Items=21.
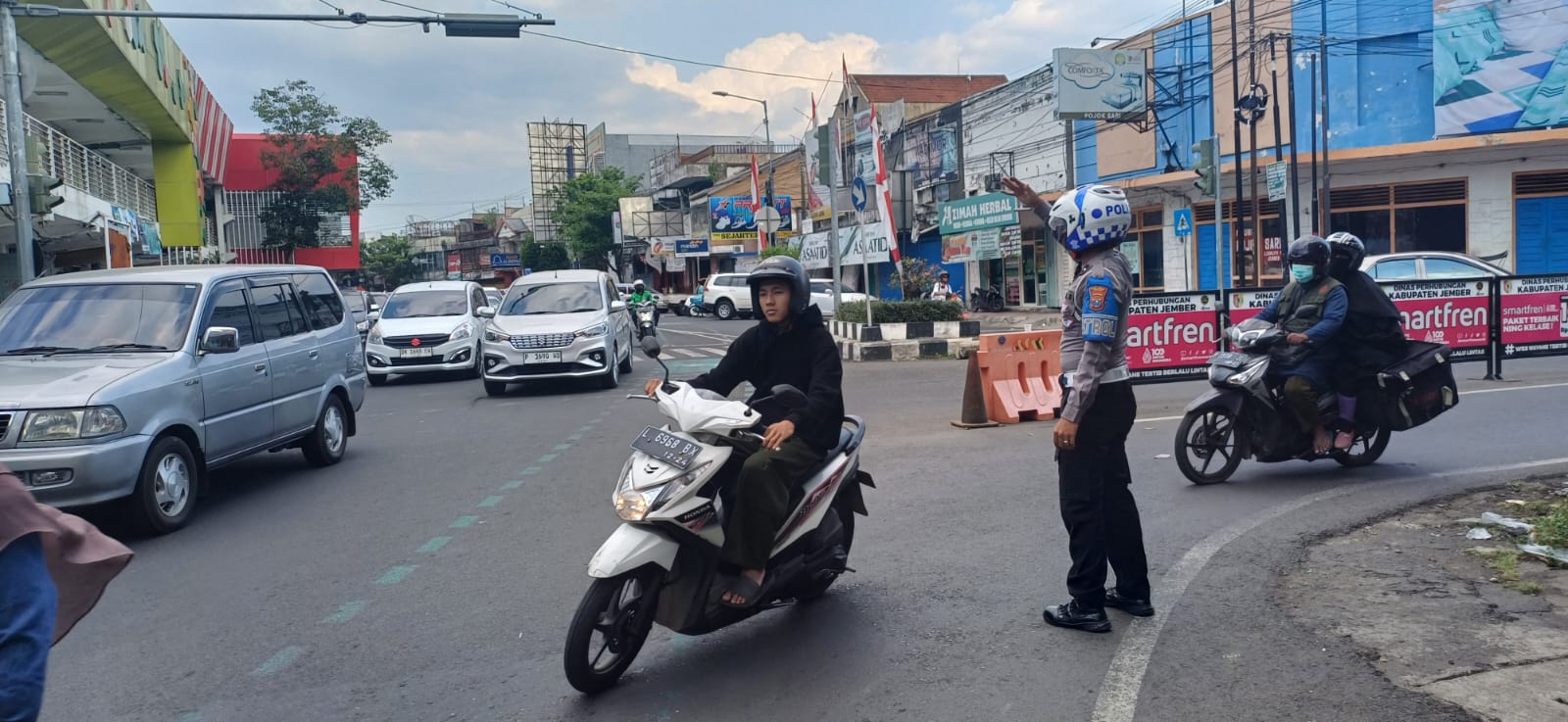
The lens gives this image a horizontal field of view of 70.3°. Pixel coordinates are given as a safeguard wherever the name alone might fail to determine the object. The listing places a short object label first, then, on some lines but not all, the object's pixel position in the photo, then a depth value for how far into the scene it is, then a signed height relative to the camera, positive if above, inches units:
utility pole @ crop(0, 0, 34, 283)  578.6 +98.1
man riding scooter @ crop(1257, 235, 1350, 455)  291.4 -14.1
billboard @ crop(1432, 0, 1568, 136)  863.7 +160.2
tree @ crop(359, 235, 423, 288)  4360.2 +210.7
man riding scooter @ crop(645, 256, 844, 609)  167.3 -16.1
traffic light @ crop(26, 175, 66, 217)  595.2 +73.7
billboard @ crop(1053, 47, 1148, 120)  1059.9 +196.0
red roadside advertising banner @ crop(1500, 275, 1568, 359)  489.7 -21.6
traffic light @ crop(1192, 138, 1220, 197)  622.8 +63.9
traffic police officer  178.5 -20.0
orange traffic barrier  427.2 -33.7
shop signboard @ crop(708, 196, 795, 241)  1975.9 +152.3
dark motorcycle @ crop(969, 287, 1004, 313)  1396.4 -10.9
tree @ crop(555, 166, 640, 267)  2645.2 +231.6
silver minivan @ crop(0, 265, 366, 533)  258.7 -14.7
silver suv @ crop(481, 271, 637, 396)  577.9 -12.1
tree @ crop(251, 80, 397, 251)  1840.6 +260.2
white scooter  157.6 -34.5
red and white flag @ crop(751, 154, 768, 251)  1507.0 +126.0
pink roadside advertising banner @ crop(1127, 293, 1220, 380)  460.8 -21.3
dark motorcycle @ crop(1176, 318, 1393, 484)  290.5 -36.6
